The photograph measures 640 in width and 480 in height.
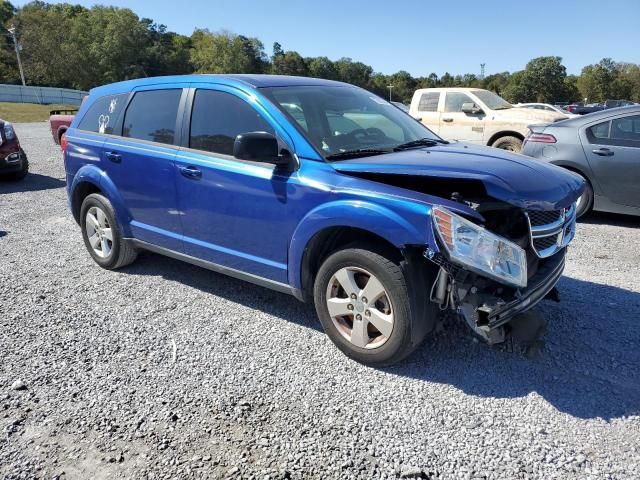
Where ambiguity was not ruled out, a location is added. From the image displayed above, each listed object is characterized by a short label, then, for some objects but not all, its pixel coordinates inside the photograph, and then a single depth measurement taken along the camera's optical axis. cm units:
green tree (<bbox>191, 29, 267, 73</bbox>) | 10869
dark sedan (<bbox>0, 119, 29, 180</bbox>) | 970
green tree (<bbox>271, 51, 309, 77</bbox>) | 11589
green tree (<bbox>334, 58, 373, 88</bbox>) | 13150
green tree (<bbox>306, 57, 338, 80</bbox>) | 12144
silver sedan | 639
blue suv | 284
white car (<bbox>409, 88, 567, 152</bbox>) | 1062
